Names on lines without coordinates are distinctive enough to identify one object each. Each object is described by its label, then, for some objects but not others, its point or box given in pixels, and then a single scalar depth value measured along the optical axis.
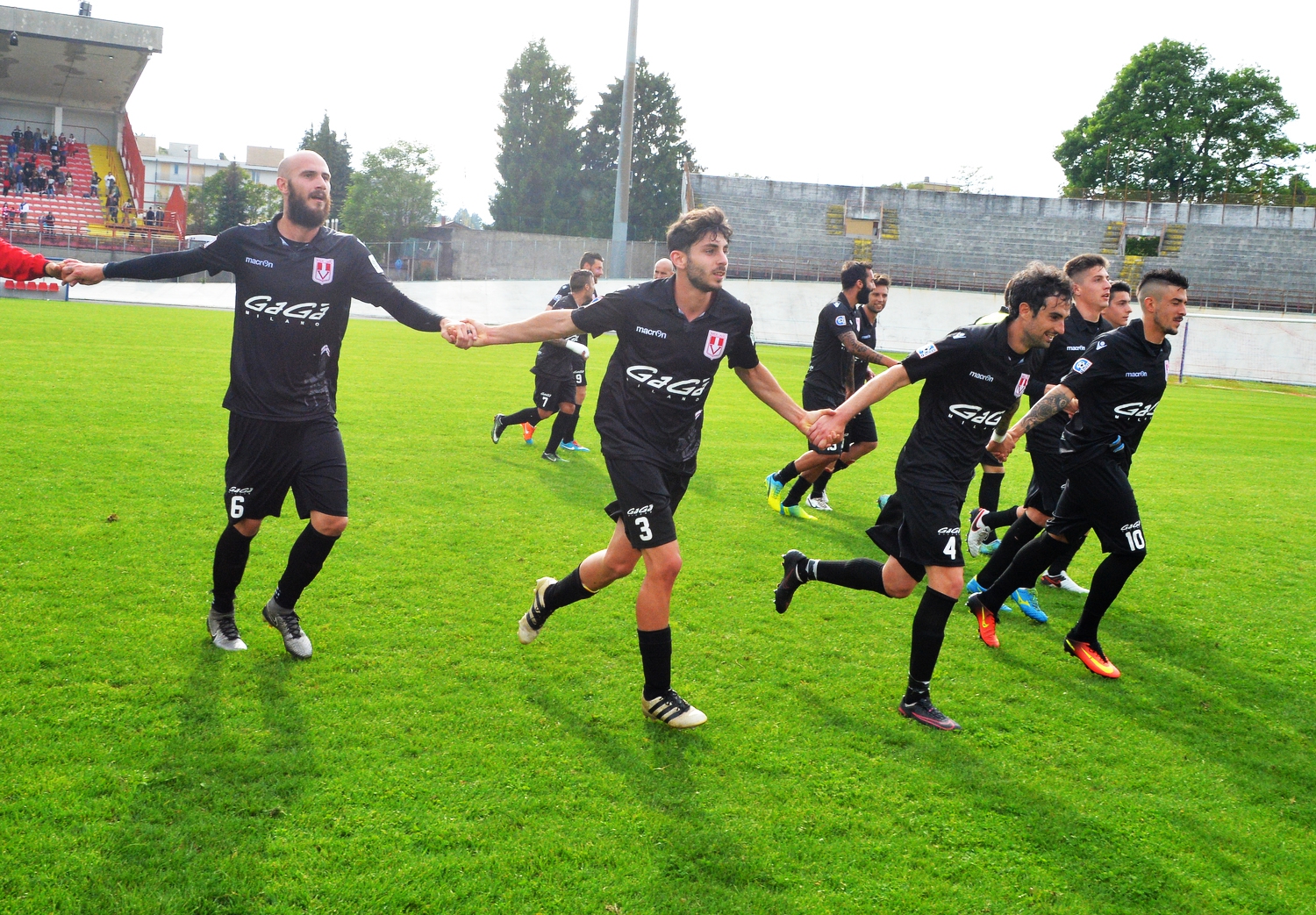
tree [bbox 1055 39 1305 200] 62.16
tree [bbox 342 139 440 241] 80.94
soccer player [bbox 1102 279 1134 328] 7.05
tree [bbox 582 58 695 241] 76.94
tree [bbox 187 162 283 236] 61.34
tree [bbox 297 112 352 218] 85.69
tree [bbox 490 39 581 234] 81.44
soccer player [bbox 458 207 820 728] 4.39
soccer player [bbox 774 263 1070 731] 4.64
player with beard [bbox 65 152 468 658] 4.70
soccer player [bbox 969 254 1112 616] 6.64
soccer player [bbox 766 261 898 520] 8.86
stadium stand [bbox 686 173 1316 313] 44.66
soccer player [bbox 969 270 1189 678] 5.57
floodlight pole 35.53
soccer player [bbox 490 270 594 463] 10.91
